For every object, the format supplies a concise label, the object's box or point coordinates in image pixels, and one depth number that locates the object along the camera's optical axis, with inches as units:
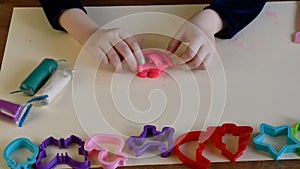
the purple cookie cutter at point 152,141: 25.0
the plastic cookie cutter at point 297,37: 31.0
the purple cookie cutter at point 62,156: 24.4
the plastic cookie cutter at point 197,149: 24.6
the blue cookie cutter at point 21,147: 24.2
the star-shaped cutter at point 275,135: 25.0
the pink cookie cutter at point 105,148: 24.6
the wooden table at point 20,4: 31.7
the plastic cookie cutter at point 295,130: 25.7
